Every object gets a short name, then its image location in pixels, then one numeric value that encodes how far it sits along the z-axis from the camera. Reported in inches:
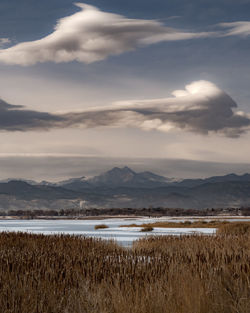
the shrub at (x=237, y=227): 1428.6
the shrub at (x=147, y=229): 1758.2
